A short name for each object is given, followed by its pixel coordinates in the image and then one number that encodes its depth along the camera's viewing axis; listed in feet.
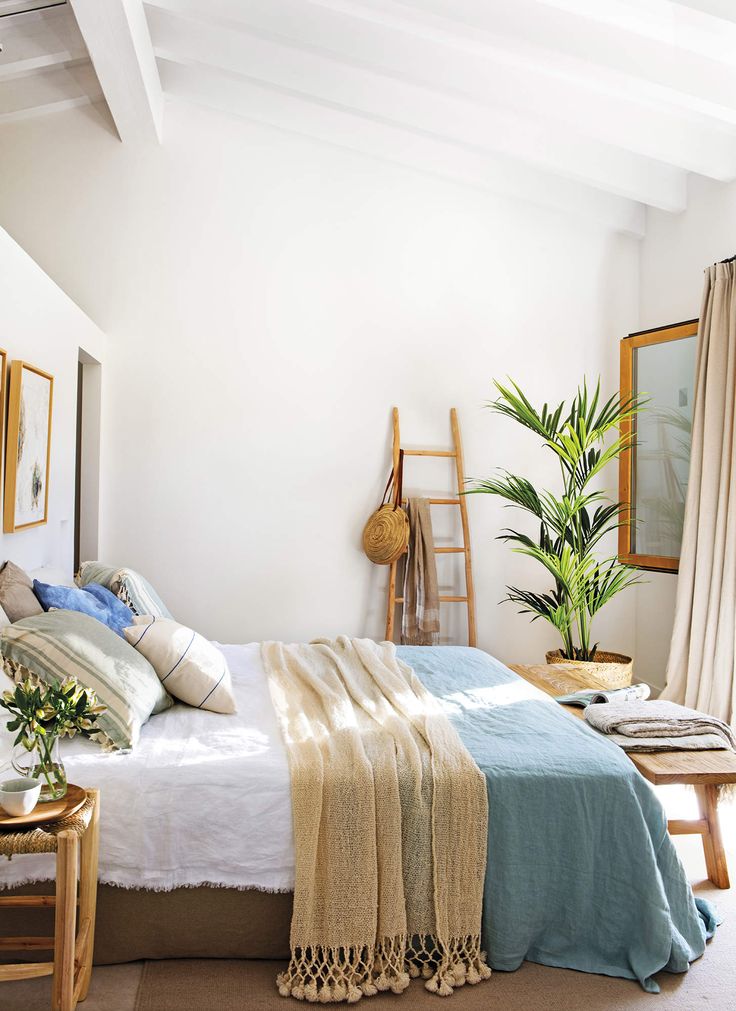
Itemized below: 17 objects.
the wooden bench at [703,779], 7.53
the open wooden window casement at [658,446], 14.96
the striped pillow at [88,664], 6.95
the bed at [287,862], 6.53
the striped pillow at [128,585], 10.54
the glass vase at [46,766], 5.74
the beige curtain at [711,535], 12.90
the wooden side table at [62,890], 5.34
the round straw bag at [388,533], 14.93
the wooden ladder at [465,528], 15.34
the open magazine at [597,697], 9.46
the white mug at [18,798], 5.49
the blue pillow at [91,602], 8.57
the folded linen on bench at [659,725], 8.14
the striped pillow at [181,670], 8.28
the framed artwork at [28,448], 9.14
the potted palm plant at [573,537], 14.06
